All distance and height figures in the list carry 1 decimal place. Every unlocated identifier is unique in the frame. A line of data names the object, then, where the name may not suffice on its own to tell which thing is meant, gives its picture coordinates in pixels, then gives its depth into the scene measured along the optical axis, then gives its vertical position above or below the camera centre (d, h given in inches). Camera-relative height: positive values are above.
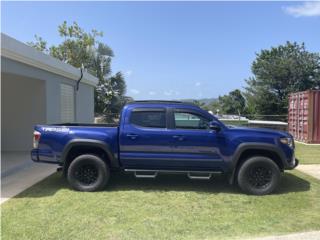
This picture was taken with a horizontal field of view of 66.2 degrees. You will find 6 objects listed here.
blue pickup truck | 189.5 -28.0
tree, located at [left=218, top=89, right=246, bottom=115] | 1393.0 +77.2
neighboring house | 308.8 +16.7
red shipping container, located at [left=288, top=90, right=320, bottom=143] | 436.0 -1.1
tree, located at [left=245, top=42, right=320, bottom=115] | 1009.0 +146.7
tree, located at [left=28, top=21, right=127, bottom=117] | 763.9 +169.5
